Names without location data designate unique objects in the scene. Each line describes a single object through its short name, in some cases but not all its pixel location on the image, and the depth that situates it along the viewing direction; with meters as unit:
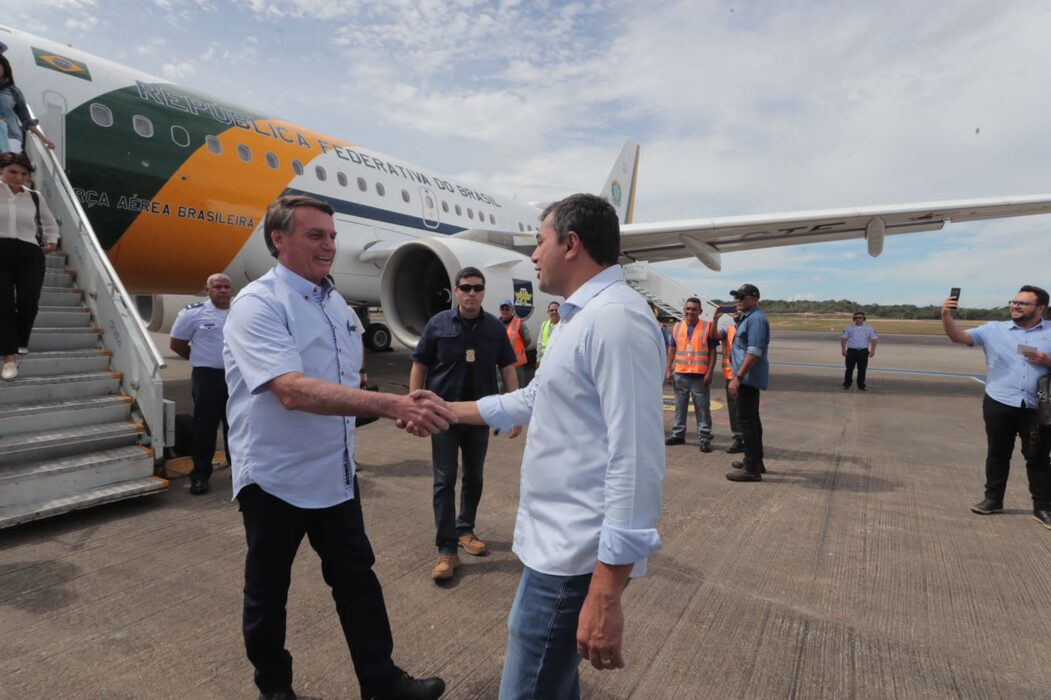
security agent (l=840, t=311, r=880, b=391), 10.81
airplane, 5.82
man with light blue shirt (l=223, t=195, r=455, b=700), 1.77
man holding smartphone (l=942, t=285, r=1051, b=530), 3.99
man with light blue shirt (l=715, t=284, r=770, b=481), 4.93
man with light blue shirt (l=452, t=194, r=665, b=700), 1.24
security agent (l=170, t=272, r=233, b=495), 4.25
